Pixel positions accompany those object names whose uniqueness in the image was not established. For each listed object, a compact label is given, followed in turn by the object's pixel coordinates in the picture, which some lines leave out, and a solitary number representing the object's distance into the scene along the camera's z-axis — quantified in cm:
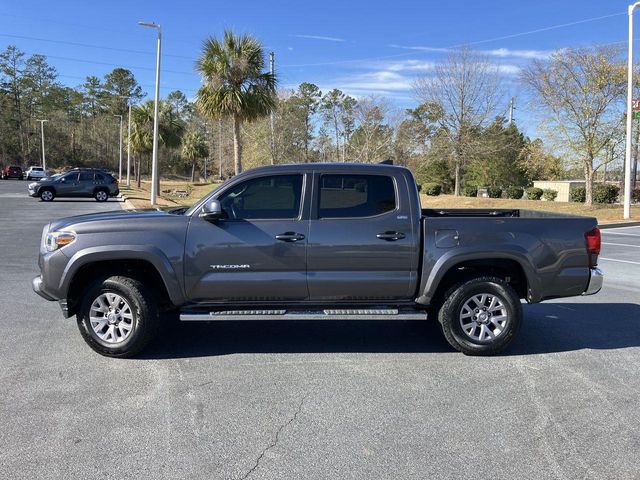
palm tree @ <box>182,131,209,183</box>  7138
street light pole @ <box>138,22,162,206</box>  2489
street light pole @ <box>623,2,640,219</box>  2034
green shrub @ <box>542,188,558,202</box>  3753
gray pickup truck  507
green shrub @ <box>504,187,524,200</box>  3759
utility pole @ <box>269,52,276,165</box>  3981
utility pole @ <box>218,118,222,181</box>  7175
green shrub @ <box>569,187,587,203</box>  3032
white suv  6109
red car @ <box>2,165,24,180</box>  6450
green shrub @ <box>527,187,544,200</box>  3609
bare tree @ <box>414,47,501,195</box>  3188
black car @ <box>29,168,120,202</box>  2931
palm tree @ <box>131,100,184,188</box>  4125
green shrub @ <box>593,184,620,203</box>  2661
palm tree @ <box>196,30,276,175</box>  2297
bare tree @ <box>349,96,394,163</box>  4394
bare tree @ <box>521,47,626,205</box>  2433
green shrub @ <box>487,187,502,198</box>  3672
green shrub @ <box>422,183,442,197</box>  3522
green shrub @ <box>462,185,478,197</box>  3978
